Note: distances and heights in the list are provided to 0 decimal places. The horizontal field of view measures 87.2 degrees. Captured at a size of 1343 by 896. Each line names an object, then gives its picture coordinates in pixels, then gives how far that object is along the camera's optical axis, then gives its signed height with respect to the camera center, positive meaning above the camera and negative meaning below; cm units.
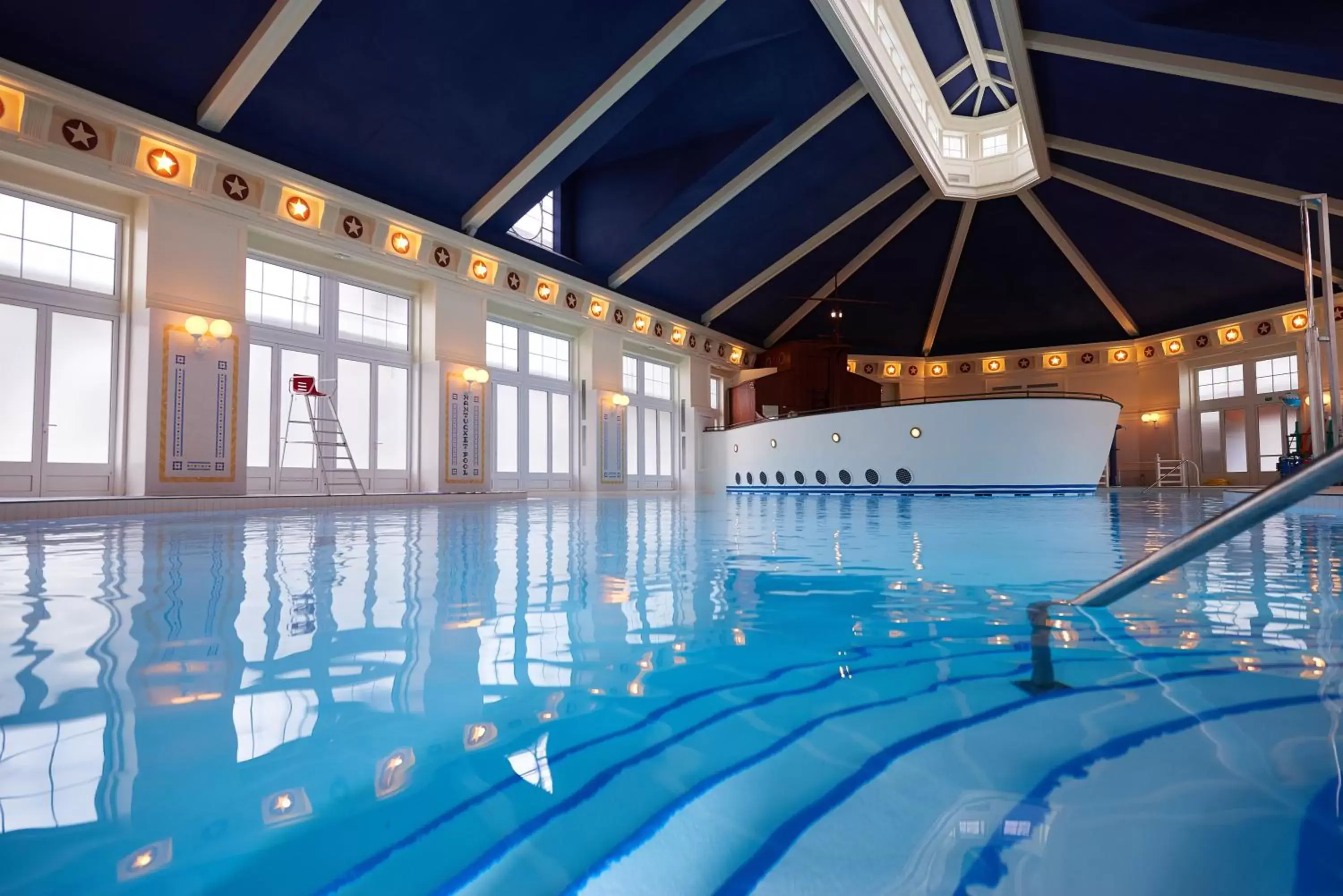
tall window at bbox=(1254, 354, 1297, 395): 1417 +193
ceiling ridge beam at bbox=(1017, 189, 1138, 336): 1461 +458
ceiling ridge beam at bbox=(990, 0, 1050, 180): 903 +589
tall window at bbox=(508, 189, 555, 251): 1212 +438
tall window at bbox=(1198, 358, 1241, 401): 1506 +191
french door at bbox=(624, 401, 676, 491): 1482 +59
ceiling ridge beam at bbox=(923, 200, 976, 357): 1532 +475
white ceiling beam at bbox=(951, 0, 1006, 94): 1095 +743
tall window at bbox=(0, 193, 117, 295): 704 +241
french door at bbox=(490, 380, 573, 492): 1214 +68
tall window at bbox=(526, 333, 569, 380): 1291 +221
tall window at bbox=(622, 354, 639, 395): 1483 +210
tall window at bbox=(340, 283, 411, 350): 1001 +232
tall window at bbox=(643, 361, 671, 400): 1560 +210
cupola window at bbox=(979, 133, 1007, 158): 1472 +685
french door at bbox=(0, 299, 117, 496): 691 +80
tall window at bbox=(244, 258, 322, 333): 894 +235
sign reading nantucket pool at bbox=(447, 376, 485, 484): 1073 +64
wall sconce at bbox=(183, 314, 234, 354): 782 +166
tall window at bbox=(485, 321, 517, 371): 1205 +224
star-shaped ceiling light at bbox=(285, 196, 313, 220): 867 +331
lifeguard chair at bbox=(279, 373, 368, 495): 871 +41
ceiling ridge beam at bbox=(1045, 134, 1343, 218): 1112 +496
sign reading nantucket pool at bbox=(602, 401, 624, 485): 1380 +58
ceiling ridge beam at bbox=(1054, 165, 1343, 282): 1273 +463
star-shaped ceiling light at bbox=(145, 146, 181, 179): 747 +336
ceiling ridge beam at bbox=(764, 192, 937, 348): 1512 +487
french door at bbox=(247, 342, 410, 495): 884 +80
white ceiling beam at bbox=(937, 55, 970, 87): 1313 +758
